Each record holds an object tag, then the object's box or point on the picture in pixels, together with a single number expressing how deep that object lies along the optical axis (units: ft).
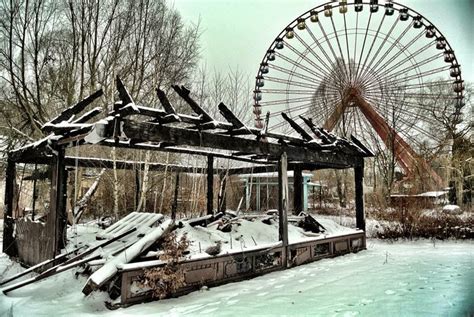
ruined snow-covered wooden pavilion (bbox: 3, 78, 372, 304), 13.10
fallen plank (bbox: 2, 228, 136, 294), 13.73
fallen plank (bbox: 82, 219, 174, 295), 12.65
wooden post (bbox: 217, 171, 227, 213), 31.48
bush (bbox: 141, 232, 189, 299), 13.32
